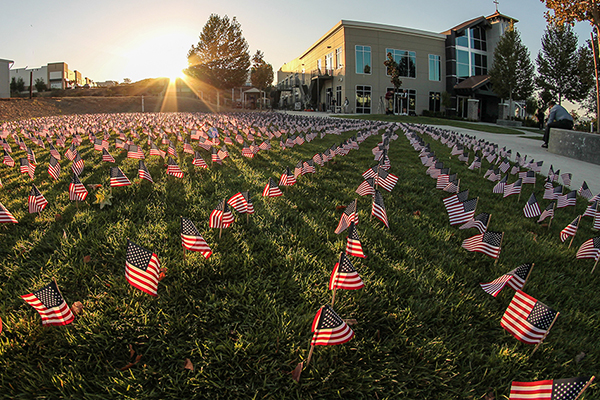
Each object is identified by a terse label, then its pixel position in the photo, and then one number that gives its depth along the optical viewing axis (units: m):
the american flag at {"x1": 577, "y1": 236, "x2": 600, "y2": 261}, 2.94
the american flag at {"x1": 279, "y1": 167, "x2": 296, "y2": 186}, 4.58
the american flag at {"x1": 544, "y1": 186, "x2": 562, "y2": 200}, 4.72
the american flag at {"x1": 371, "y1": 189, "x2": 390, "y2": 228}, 3.43
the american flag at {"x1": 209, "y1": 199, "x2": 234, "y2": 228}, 3.09
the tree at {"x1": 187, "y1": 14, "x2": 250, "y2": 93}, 52.50
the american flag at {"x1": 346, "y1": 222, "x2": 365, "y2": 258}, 2.58
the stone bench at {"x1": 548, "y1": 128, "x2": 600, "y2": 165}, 9.62
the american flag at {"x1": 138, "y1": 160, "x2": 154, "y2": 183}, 4.35
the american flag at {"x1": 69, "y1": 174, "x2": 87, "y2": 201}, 3.71
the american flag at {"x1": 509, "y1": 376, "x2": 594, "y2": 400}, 1.30
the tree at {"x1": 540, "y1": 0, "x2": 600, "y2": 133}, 9.90
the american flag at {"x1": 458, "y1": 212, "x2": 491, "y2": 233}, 3.35
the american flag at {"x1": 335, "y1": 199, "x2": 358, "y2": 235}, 3.17
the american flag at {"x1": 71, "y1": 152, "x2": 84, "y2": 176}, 4.65
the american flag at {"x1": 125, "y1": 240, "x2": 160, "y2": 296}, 2.13
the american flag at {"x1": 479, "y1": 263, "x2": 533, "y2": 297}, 2.38
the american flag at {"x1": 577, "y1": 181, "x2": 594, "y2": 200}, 4.72
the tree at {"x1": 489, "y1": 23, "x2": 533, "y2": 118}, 36.19
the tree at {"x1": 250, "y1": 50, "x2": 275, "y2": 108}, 55.88
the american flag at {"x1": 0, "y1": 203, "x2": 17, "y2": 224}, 2.99
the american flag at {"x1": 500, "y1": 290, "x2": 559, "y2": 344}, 1.89
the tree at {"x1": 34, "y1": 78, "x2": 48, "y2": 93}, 60.94
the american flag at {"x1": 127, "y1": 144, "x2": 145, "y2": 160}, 5.74
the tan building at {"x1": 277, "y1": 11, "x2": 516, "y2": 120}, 41.59
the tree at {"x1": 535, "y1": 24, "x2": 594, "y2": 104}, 34.22
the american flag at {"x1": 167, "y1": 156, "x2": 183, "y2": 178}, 4.88
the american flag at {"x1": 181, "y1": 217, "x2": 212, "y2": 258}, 2.55
